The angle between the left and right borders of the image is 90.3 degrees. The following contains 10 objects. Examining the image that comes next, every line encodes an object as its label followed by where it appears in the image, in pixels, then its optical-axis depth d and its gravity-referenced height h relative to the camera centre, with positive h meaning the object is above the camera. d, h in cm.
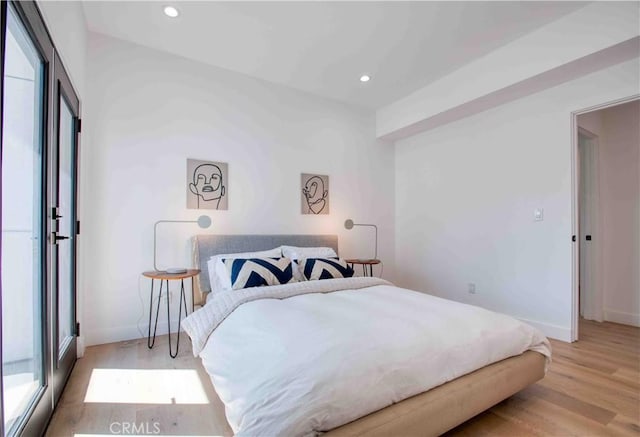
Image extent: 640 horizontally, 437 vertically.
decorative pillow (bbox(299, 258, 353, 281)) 288 -46
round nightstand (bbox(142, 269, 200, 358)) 255 -68
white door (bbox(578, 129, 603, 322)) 355 -16
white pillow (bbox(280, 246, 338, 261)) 319 -35
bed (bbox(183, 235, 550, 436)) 119 -65
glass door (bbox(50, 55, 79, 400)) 180 -2
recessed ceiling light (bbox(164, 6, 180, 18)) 244 +162
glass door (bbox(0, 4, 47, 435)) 126 -2
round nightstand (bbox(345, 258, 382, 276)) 377 -53
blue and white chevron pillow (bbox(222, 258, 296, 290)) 252 -44
